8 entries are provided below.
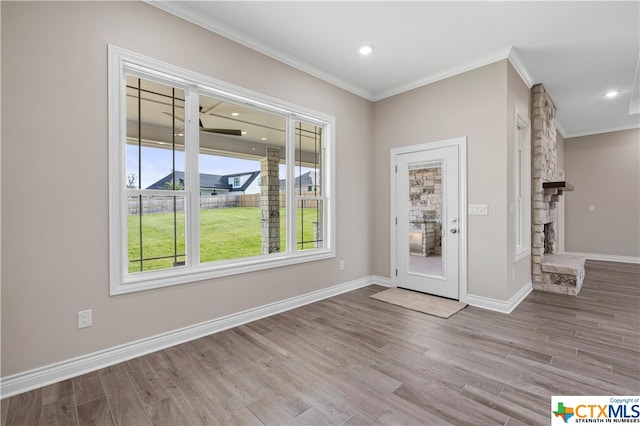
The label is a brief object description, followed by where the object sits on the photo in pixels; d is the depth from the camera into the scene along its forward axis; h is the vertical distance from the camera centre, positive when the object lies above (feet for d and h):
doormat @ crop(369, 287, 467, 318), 11.33 -3.79
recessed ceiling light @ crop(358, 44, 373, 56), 10.82 +6.02
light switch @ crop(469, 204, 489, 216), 11.73 +0.08
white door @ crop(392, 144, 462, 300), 12.67 -0.40
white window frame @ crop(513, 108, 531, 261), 13.55 +1.09
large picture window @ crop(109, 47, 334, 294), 8.09 +1.16
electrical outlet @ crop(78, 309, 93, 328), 7.15 -2.60
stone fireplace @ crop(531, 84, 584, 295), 13.53 -0.15
